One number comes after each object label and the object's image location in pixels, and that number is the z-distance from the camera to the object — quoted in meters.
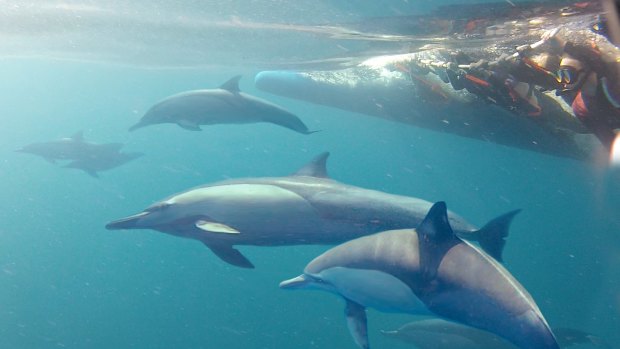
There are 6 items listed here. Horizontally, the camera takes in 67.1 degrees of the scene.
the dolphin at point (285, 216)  5.33
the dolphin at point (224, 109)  7.70
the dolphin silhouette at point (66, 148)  13.23
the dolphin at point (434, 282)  3.61
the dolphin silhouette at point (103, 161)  13.49
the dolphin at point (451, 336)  10.74
